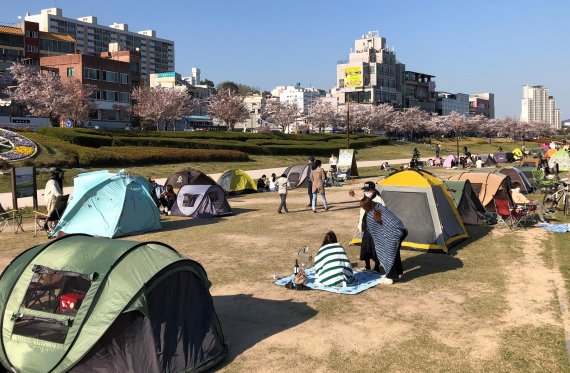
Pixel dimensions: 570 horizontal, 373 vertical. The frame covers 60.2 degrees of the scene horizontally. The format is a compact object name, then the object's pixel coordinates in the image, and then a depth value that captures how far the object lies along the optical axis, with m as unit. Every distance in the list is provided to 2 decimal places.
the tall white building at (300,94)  171.12
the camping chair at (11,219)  15.12
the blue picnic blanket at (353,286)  8.98
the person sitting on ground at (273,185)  26.30
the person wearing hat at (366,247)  9.73
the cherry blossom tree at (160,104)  62.44
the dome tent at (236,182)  24.25
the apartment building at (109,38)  144.88
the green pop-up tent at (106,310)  5.63
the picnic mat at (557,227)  14.41
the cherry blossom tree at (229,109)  71.19
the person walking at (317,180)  17.75
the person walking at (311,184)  18.05
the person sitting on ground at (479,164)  39.38
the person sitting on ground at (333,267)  9.12
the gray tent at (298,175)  27.69
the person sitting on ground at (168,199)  18.39
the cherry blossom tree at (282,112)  86.56
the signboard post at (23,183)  16.94
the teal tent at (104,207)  13.75
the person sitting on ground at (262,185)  26.13
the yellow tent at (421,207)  11.87
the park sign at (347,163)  32.28
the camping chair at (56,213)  14.10
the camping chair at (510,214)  15.11
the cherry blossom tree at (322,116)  89.62
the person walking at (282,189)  18.16
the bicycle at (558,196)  17.39
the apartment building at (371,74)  120.94
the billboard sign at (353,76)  120.94
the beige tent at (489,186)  16.66
